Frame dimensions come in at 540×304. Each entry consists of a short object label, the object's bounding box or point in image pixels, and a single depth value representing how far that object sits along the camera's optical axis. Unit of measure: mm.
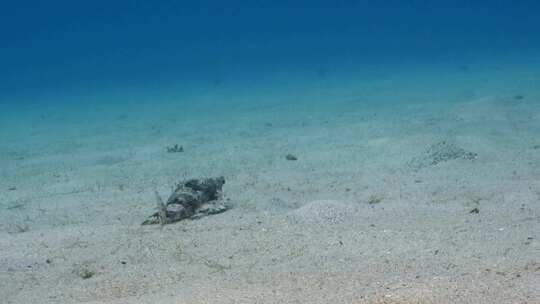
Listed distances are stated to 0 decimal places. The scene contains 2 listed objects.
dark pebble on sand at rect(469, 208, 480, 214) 7041
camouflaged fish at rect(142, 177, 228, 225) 7778
